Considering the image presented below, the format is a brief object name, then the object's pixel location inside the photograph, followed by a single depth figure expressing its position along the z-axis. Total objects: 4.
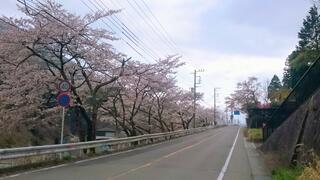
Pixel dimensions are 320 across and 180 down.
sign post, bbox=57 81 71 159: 13.41
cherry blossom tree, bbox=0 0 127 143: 16.91
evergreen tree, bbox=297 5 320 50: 46.96
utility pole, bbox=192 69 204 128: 56.53
